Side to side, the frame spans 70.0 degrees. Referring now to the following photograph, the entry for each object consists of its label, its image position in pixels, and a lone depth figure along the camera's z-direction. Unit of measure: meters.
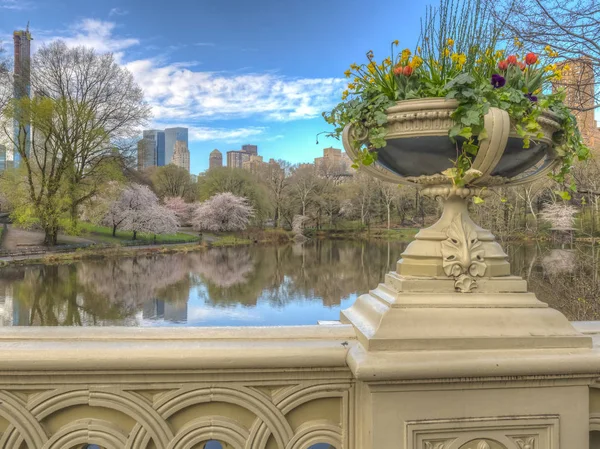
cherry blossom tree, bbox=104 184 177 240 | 28.23
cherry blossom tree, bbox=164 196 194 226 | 38.69
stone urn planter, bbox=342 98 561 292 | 1.30
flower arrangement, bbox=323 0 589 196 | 1.28
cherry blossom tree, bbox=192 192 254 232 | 36.56
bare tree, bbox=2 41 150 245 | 22.17
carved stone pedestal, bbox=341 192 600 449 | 1.17
